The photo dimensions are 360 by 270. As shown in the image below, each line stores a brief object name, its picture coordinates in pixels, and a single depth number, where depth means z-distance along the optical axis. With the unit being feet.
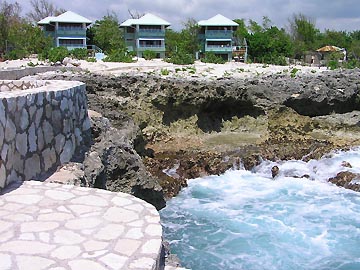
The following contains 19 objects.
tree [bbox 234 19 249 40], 164.96
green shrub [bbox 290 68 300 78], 78.42
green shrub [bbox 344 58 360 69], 105.09
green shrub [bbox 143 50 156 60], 122.18
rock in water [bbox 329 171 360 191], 44.83
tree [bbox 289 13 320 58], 194.49
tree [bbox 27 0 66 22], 188.62
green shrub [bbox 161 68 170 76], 77.96
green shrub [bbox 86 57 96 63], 103.26
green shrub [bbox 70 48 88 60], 111.43
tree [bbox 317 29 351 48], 200.44
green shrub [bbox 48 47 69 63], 104.58
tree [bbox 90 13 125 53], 151.12
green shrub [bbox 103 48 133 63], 105.77
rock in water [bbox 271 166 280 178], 49.45
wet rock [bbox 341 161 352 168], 49.65
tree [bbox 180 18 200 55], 153.48
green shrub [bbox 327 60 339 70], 104.42
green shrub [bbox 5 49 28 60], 118.16
